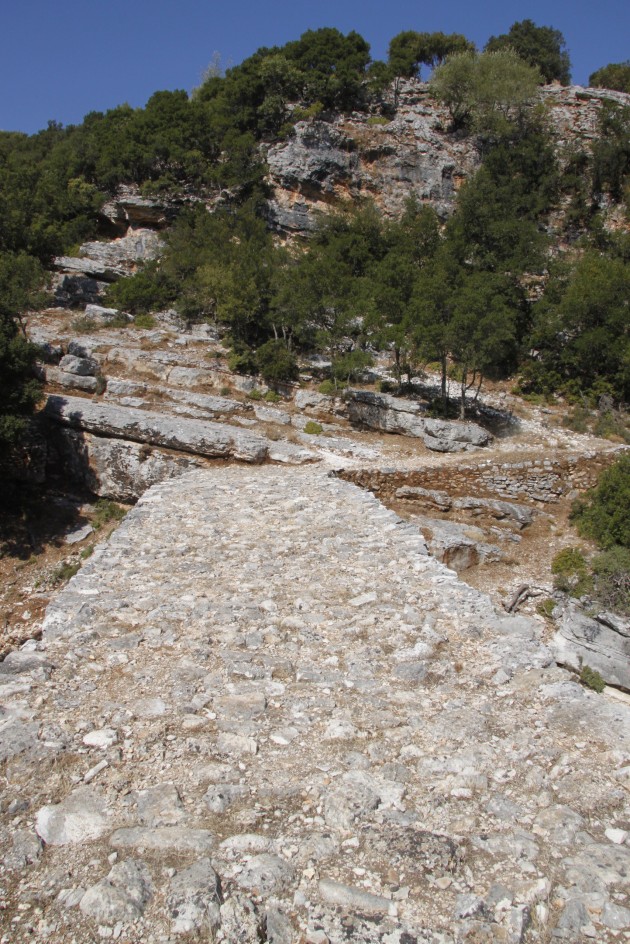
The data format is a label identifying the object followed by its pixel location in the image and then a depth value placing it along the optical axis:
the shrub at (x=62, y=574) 14.10
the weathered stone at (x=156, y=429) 16.53
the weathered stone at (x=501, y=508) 15.99
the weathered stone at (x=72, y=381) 20.81
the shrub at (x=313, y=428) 19.24
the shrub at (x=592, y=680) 6.48
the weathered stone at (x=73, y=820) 4.00
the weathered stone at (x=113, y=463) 16.75
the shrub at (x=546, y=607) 11.21
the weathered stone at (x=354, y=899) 3.55
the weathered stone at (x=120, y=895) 3.43
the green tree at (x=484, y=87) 42.22
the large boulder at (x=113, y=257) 33.06
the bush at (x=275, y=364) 22.77
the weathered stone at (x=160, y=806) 4.18
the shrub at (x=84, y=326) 25.89
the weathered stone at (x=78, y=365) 21.23
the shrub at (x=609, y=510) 13.97
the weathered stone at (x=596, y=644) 7.41
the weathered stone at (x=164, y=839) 3.94
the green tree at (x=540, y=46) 57.28
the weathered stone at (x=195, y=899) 3.40
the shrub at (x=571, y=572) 11.30
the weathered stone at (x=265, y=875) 3.69
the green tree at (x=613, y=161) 38.84
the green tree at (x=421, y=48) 52.06
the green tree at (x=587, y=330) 24.09
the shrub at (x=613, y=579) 10.18
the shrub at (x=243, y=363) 23.28
